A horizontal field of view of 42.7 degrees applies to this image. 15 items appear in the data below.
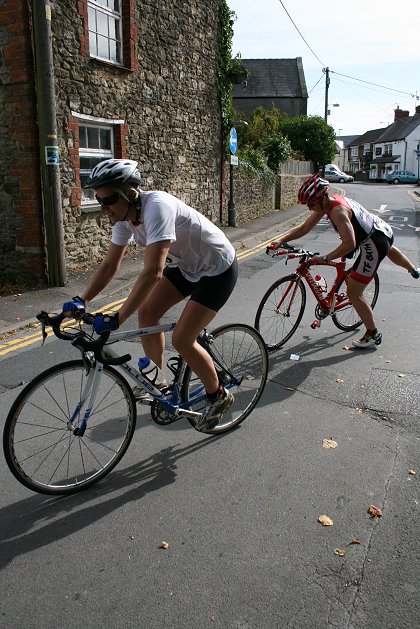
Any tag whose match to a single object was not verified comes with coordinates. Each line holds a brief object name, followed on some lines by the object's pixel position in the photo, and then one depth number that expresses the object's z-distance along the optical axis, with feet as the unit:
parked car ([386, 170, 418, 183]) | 207.31
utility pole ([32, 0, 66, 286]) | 25.97
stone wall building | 27.96
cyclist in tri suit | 17.92
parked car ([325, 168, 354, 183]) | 191.80
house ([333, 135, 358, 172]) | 374.06
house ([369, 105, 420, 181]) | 248.11
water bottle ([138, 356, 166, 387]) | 11.59
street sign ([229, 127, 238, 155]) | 52.29
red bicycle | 19.58
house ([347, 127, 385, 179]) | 293.43
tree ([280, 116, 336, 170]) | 128.67
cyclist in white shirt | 9.66
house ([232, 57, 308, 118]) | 171.73
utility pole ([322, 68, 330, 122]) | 154.40
